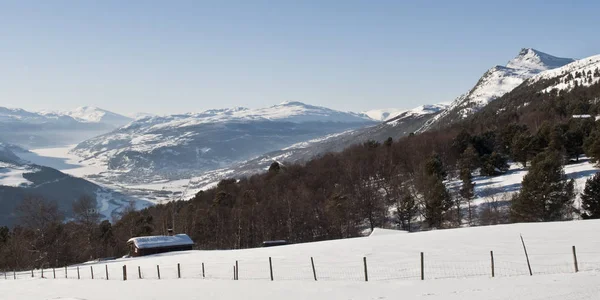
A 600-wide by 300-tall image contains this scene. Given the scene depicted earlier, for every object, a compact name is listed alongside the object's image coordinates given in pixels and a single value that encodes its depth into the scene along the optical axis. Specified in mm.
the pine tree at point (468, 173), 77019
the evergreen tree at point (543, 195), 63875
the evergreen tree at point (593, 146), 75700
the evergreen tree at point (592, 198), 61562
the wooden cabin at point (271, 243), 68688
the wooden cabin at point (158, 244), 70062
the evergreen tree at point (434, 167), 86562
